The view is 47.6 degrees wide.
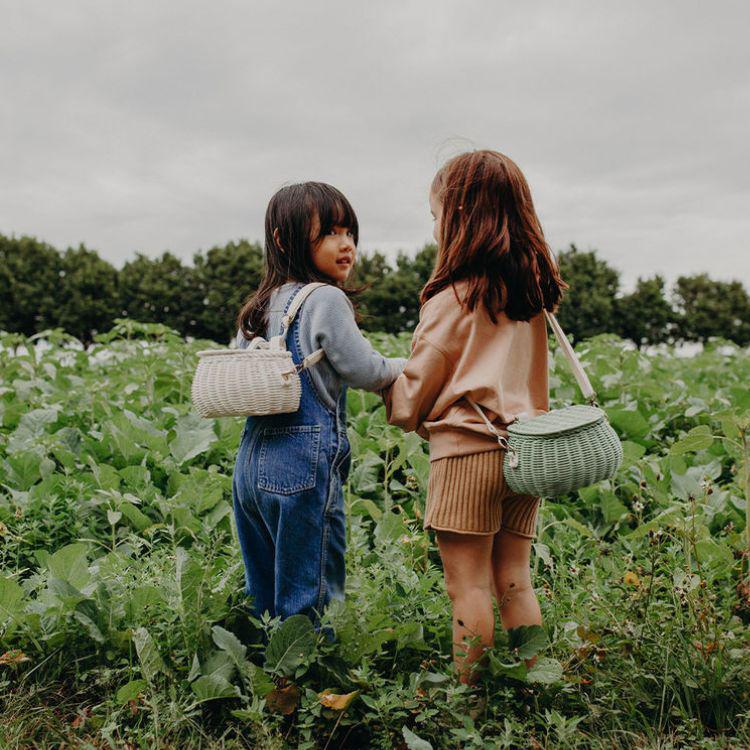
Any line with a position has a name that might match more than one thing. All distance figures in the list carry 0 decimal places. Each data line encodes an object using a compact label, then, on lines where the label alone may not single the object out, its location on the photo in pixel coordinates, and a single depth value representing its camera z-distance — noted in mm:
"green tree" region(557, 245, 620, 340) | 35375
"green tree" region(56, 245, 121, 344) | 31750
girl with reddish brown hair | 2340
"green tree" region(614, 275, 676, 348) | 37281
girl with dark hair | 2350
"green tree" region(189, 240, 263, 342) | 30984
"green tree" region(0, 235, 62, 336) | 32250
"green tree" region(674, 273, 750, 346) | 39281
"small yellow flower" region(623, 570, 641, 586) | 2766
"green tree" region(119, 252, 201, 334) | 31438
